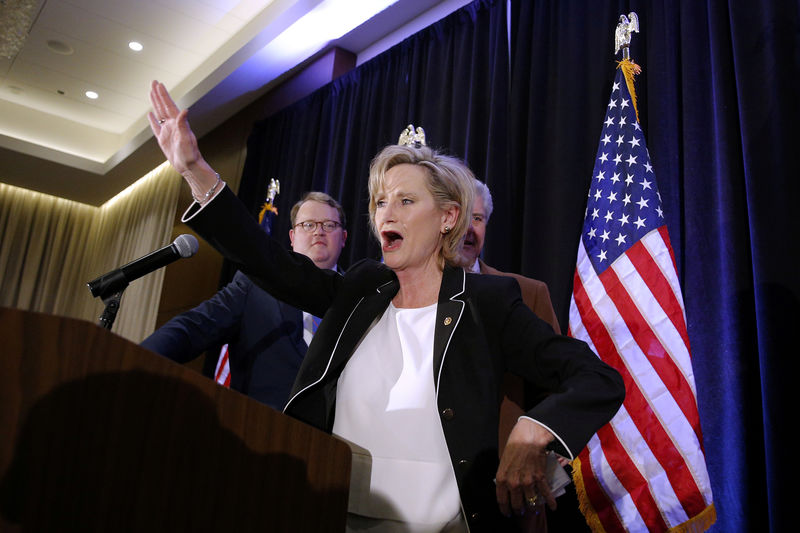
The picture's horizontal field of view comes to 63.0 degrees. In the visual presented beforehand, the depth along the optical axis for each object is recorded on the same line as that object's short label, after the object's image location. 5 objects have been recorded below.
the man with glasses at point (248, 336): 2.38
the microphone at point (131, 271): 1.34
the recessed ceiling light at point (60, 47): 6.86
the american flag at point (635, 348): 2.29
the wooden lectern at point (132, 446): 0.67
